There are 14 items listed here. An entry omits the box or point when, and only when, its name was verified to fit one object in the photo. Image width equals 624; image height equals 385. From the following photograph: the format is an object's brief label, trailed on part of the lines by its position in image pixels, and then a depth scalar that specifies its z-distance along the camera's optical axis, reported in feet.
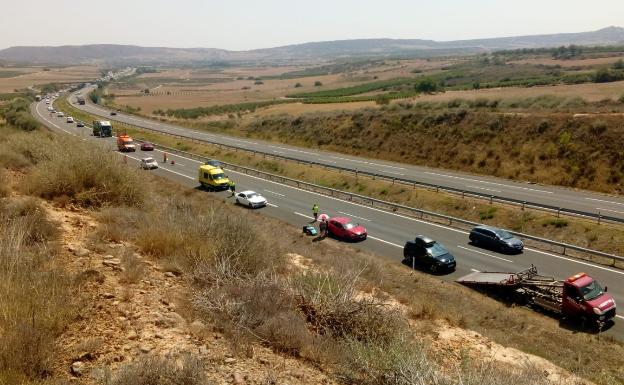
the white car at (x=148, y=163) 155.06
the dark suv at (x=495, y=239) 82.79
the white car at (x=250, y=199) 114.11
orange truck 190.90
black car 75.05
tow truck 55.83
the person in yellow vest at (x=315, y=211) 103.35
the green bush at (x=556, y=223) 93.04
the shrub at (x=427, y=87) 324.80
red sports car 91.04
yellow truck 131.64
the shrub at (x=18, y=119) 194.80
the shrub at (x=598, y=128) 135.23
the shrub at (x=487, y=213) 104.27
